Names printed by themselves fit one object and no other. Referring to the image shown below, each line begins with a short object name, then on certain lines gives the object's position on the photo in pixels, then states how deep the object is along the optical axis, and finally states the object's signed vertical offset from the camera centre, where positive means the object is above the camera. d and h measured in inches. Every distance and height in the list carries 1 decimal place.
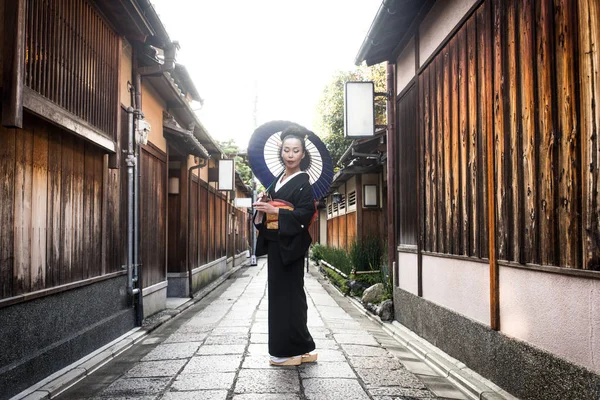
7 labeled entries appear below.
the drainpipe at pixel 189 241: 534.0 -9.6
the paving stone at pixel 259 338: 296.0 -59.2
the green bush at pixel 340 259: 604.4 -36.4
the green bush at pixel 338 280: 560.7 -58.8
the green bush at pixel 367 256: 552.7 -26.9
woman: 238.2 -7.5
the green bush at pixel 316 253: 1057.0 -48.8
